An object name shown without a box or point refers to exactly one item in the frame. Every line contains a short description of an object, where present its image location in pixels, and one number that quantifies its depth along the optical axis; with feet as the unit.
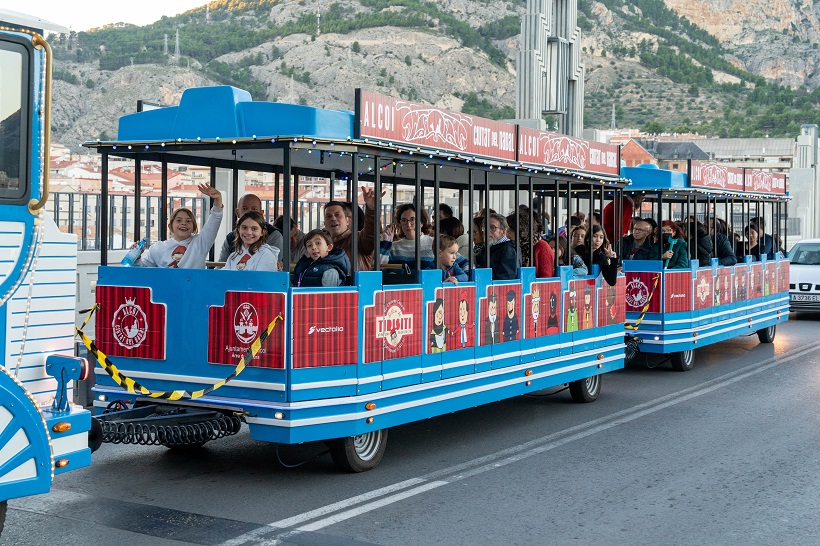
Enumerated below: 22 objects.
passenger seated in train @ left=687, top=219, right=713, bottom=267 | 49.47
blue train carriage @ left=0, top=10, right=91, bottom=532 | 16.75
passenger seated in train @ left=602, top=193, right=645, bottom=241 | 47.85
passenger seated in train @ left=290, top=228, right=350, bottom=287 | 24.48
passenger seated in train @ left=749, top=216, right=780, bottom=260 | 58.28
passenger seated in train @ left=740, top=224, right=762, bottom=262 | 55.98
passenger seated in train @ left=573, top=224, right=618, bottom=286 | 37.24
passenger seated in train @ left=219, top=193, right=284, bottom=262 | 30.27
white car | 70.18
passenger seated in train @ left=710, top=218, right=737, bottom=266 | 51.39
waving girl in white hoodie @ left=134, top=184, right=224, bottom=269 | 27.09
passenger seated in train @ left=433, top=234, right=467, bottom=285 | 29.01
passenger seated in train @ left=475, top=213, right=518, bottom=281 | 31.81
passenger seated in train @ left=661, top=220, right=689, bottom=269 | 45.98
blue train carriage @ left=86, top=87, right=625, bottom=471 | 23.09
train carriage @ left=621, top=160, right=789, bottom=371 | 44.91
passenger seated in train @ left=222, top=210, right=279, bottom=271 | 25.32
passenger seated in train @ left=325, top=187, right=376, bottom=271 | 27.50
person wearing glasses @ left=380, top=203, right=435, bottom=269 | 29.99
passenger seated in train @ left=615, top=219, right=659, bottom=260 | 46.52
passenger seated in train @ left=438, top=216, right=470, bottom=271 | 33.09
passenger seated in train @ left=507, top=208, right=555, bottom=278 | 33.53
